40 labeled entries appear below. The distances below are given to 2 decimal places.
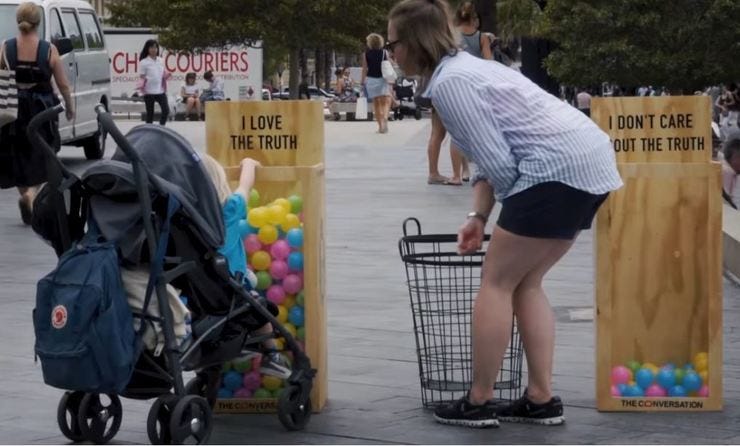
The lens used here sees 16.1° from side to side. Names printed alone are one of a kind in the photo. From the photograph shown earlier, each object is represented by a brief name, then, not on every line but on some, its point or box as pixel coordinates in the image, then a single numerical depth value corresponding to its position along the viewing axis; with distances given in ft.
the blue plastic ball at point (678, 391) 33.20
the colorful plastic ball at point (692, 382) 33.20
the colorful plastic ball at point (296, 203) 33.26
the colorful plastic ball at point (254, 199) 33.58
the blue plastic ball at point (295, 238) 33.14
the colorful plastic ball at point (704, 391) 33.07
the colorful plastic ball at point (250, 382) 33.31
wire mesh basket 32.83
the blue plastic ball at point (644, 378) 33.39
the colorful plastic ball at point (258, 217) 33.13
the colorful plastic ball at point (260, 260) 33.18
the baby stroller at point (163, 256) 28.86
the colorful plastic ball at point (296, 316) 33.41
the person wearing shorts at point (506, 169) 30.17
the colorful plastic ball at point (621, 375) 33.22
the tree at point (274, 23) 230.27
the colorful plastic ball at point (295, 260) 33.20
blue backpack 28.16
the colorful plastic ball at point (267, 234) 33.13
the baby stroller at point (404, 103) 234.63
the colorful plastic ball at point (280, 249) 33.14
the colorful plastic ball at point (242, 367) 33.30
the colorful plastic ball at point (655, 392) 33.26
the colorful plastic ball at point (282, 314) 33.37
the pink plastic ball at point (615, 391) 33.07
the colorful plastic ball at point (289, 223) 33.20
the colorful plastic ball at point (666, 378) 33.39
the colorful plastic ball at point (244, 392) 33.31
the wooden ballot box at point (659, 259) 33.09
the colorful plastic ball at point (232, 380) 33.28
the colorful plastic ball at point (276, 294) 33.39
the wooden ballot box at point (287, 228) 33.18
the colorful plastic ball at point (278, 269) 33.20
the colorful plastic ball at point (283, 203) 33.22
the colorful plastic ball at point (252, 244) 33.20
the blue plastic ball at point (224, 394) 33.26
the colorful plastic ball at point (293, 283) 33.28
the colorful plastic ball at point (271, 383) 33.13
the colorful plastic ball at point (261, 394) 33.23
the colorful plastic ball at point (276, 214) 33.09
